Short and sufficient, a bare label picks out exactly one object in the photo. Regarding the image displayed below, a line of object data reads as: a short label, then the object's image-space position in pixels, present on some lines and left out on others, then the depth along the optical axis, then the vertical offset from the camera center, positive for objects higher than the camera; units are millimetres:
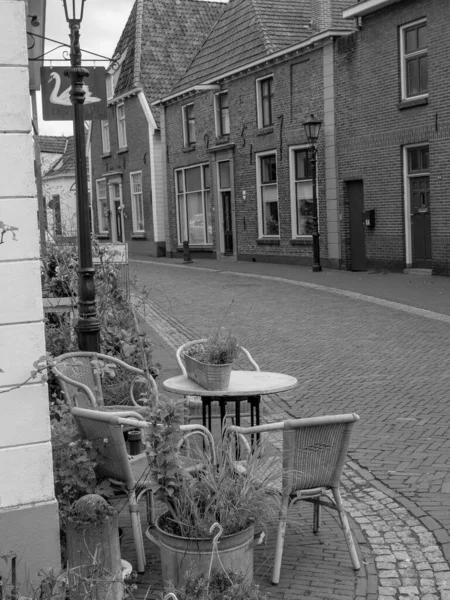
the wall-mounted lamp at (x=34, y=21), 9511 +2332
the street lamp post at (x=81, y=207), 6820 +140
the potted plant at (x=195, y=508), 3670 -1297
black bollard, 27719 -1083
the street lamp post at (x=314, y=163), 21359 +1324
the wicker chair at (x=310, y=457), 4098 -1196
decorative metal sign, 7836 +1208
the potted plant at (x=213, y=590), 3236 -1428
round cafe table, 5070 -1040
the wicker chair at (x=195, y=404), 5820 -1343
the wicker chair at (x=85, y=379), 5230 -1002
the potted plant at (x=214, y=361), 5086 -858
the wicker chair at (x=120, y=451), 4114 -1128
